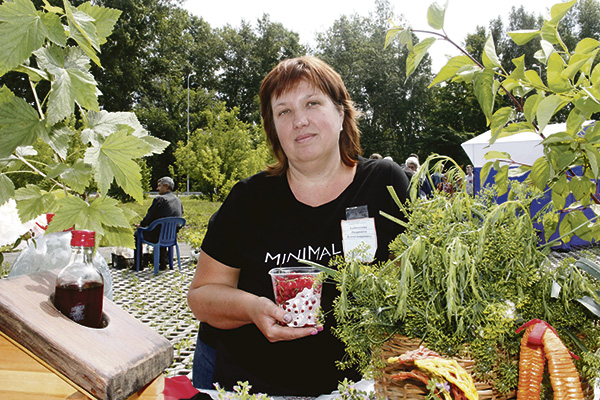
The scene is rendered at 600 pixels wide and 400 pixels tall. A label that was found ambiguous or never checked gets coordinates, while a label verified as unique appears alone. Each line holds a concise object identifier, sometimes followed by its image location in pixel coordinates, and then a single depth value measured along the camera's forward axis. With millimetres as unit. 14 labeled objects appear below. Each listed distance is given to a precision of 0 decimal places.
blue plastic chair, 7625
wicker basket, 776
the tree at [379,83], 39875
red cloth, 1108
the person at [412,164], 8875
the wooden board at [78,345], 682
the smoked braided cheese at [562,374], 673
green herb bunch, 755
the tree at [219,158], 18906
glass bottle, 791
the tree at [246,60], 42969
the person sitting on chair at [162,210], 7656
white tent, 7041
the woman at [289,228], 1575
